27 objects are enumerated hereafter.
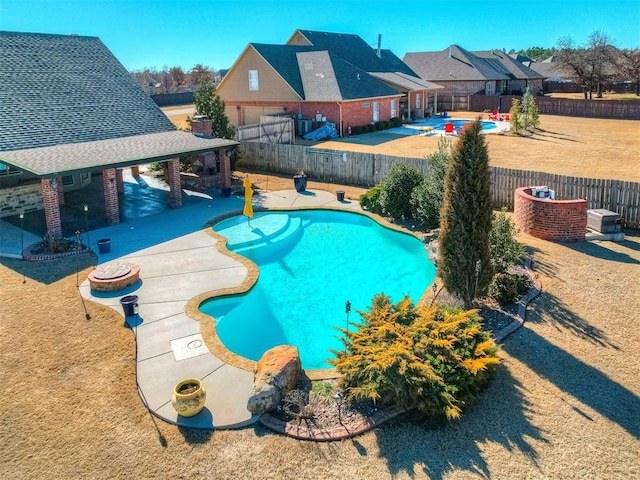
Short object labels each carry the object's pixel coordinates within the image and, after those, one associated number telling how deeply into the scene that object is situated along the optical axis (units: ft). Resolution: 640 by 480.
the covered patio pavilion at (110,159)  52.26
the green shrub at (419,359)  25.11
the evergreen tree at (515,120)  116.28
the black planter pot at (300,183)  75.51
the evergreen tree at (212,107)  85.30
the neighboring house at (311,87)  118.42
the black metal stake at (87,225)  53.26
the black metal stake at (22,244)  49.79
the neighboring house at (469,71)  180.75
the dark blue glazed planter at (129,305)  36.78
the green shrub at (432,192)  52.60
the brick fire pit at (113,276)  41.78
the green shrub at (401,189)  60.39
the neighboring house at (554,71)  220.64
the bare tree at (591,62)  208.53
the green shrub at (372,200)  64.44
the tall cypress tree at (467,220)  32.89
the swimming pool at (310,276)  37.37
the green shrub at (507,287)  37.47
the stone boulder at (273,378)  26.12
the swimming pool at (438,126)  125.18
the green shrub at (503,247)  39.40
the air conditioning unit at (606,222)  49.32
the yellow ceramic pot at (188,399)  25.59
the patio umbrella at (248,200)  59.98
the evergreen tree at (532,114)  117.91
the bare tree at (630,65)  206.80
